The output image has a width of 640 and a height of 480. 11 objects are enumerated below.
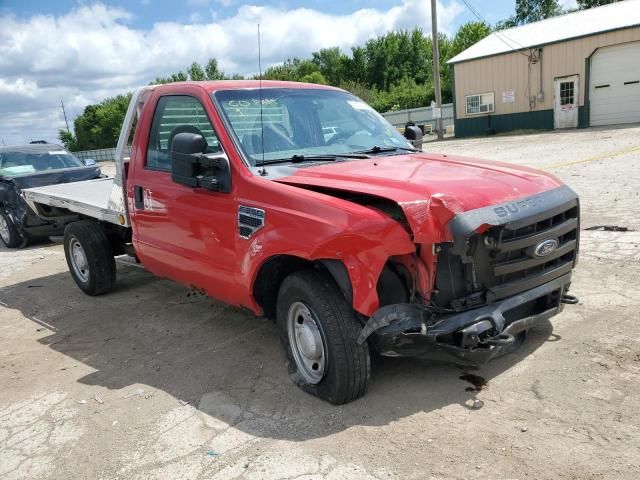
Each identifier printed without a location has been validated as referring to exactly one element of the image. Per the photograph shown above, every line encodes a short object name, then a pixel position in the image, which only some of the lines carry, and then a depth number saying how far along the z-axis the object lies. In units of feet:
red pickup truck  10.26
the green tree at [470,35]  175.01
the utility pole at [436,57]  86.79
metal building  73.87
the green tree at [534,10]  181.37
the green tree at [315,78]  182.33
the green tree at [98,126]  235.61
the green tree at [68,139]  257.75
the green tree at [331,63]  196.72
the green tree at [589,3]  159.67
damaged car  31.71
